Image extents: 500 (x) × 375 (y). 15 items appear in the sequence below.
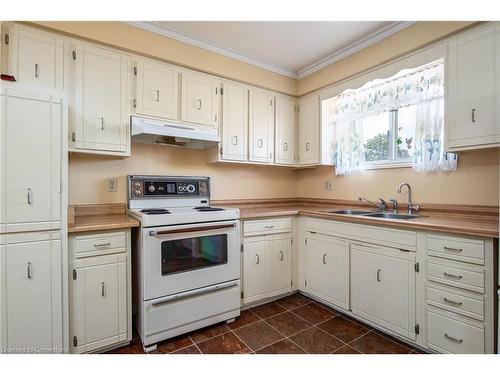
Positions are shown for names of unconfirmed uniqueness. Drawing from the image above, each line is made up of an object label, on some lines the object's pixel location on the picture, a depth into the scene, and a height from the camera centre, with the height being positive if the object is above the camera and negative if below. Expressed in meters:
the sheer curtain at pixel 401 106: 2.18 +0.76
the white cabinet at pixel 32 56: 1.74 +0.91
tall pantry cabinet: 1.44 -0.19
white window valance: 2.20 +0.91
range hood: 2.10 +0.46
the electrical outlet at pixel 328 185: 3.11 +0.02
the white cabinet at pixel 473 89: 1.70 +0.68
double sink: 2.23 -0.26
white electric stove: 1.83 -0.60
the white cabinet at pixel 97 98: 1.94 +0.69
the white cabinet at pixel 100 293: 1.66 -0.72
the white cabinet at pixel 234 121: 2.67 +0.69
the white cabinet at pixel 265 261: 2.39 -0.73
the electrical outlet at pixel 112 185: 2.29 +0.01
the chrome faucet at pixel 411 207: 2.29 -0.18
